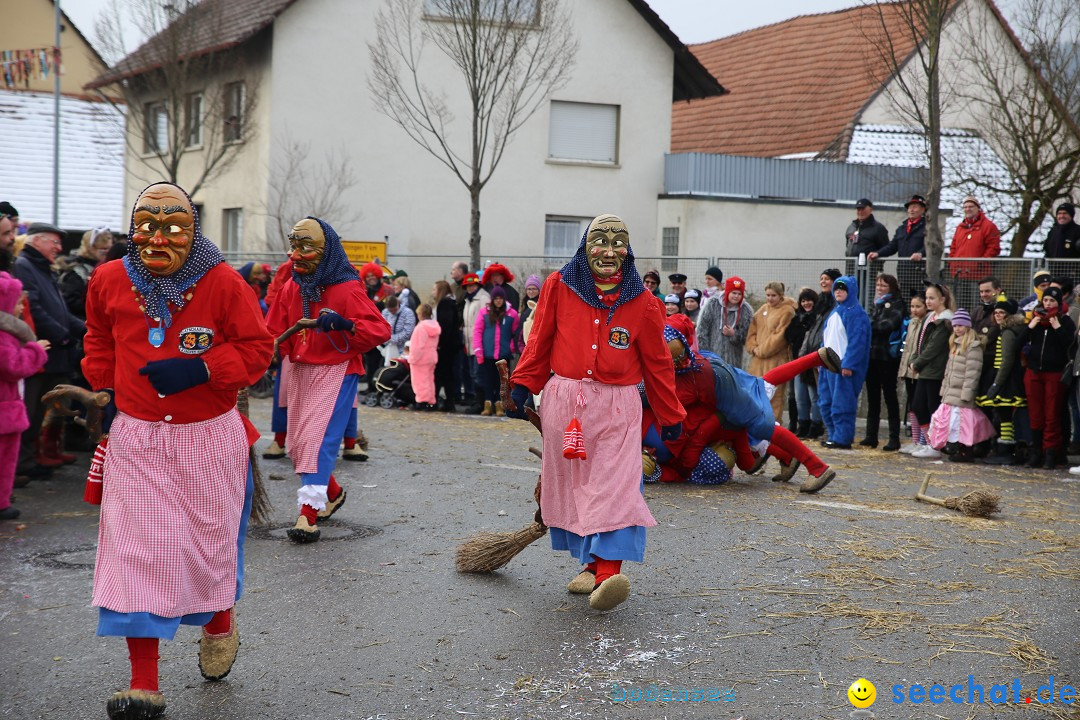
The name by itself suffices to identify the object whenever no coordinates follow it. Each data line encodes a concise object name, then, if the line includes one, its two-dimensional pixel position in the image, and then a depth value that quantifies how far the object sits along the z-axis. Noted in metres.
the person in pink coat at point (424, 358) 17.06
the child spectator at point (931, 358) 13.02
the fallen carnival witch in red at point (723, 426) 10.12
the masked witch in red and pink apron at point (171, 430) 4.84
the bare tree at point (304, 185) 25.98
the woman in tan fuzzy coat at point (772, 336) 14.76
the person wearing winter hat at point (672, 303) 14.74
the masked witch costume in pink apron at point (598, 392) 6.43
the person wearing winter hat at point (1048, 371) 11.90
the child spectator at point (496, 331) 16.69
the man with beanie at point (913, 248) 15.80
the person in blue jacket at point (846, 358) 13.34
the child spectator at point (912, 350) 13.31
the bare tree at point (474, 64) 22.73
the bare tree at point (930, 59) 15.20
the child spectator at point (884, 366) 13.62
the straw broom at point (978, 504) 8.94
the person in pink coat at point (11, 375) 8.62
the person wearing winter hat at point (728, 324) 15.38
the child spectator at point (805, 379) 14.38
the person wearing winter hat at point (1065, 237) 14.53
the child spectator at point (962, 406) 12.50
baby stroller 17.48
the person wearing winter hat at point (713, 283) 15.99
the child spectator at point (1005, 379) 12.25
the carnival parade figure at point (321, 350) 8.05
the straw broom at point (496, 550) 7.06
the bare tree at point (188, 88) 24.30
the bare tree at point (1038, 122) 19.33
